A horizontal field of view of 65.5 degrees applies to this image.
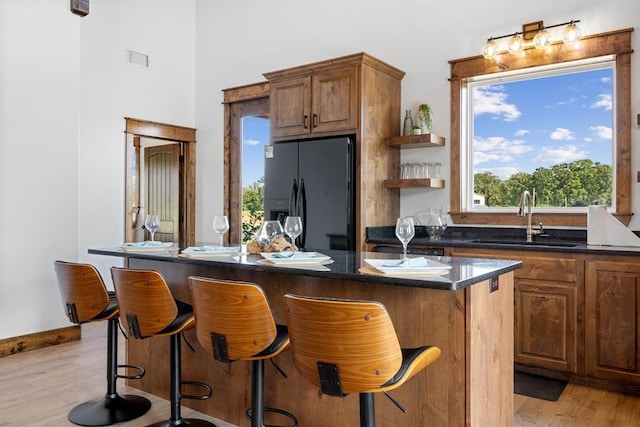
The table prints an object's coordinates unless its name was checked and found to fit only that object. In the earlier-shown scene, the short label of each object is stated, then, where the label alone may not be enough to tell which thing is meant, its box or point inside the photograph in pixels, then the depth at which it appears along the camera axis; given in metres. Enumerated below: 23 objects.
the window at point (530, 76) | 3.51
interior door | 5.99
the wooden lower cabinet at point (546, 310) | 3.17
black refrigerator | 4.07
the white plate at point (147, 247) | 2.95
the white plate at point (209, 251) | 2.62
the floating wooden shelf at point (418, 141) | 4.09
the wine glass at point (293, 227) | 2.62
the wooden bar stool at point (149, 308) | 2.33
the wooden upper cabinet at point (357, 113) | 4.05
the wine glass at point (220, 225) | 2.96
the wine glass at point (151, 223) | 3.18
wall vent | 5.32
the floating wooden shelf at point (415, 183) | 4.14
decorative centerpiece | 2.68
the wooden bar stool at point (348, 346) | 1.57
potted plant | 4.21
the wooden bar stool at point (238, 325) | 1.94
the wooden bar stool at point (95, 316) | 2.65
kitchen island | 1.91
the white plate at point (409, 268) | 1.88
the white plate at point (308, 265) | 2.07
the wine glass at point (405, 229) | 2.13
